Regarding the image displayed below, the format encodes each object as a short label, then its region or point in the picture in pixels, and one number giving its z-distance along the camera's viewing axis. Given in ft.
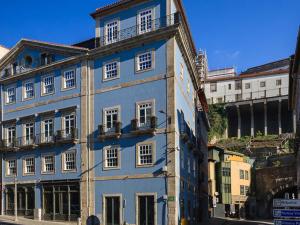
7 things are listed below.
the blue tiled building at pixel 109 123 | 103.50
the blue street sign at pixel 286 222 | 36.68
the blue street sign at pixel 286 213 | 36.62
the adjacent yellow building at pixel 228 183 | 182.29
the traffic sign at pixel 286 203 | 36.63
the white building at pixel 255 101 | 246.06
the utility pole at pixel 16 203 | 119.24
